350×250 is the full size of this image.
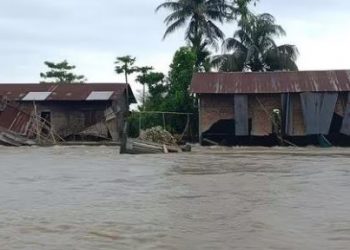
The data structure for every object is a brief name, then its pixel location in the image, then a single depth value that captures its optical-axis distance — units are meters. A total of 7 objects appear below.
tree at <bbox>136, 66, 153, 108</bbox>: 35.57
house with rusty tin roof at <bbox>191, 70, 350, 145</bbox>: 26.92
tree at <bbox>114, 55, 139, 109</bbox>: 37.19
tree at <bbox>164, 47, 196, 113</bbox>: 31.09
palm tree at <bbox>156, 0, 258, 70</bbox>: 36.22
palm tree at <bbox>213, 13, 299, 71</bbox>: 34.56
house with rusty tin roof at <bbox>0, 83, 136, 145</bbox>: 31.59
